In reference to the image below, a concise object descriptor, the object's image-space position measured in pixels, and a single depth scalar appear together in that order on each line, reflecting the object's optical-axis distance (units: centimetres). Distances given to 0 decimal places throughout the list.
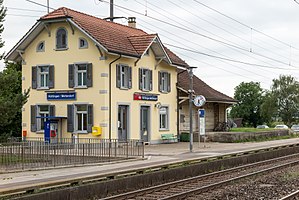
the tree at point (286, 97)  9888
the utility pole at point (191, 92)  2764
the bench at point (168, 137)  3688
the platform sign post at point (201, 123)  2984
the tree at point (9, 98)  2133
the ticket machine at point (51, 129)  3212
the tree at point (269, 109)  9621
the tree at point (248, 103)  9881
